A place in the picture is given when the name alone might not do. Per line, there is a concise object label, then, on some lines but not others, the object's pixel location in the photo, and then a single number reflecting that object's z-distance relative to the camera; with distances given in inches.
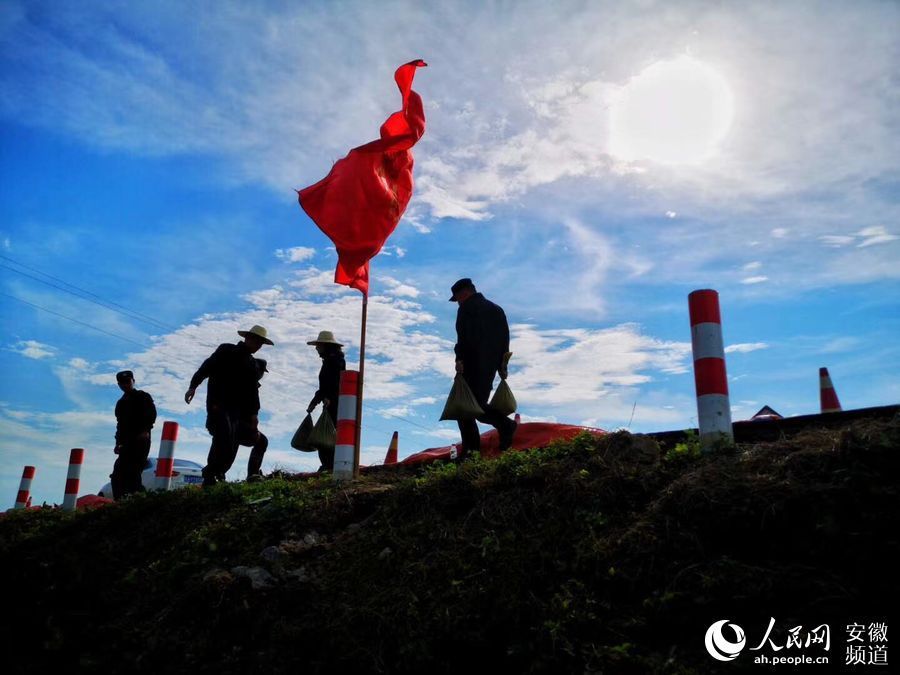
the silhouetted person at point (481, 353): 271.6
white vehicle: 553.9
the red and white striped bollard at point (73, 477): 417.4
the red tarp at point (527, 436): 305.7
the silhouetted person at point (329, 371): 336.8
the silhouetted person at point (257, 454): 353.1
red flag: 279.9
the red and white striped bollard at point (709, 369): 169.3
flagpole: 245.6
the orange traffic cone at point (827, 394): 357.1
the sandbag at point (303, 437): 297.7
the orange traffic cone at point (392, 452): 482.2
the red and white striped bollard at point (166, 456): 373.1
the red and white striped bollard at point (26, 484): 530.9
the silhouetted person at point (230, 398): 315.6
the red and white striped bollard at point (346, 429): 241.3
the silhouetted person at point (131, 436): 376.2
